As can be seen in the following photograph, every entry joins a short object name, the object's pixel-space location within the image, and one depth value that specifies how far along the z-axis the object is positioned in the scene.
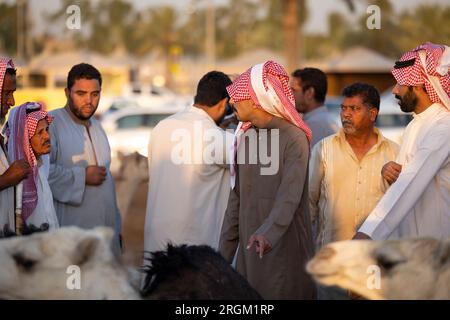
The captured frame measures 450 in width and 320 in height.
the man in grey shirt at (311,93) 7.84
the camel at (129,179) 10.23
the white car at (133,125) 21.08
